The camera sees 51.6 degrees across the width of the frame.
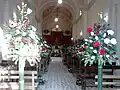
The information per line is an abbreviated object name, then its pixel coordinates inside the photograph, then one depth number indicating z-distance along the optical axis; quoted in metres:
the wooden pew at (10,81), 3.07
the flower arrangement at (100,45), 2.38
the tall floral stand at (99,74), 2.37
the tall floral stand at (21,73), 2.21
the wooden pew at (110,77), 3.23
